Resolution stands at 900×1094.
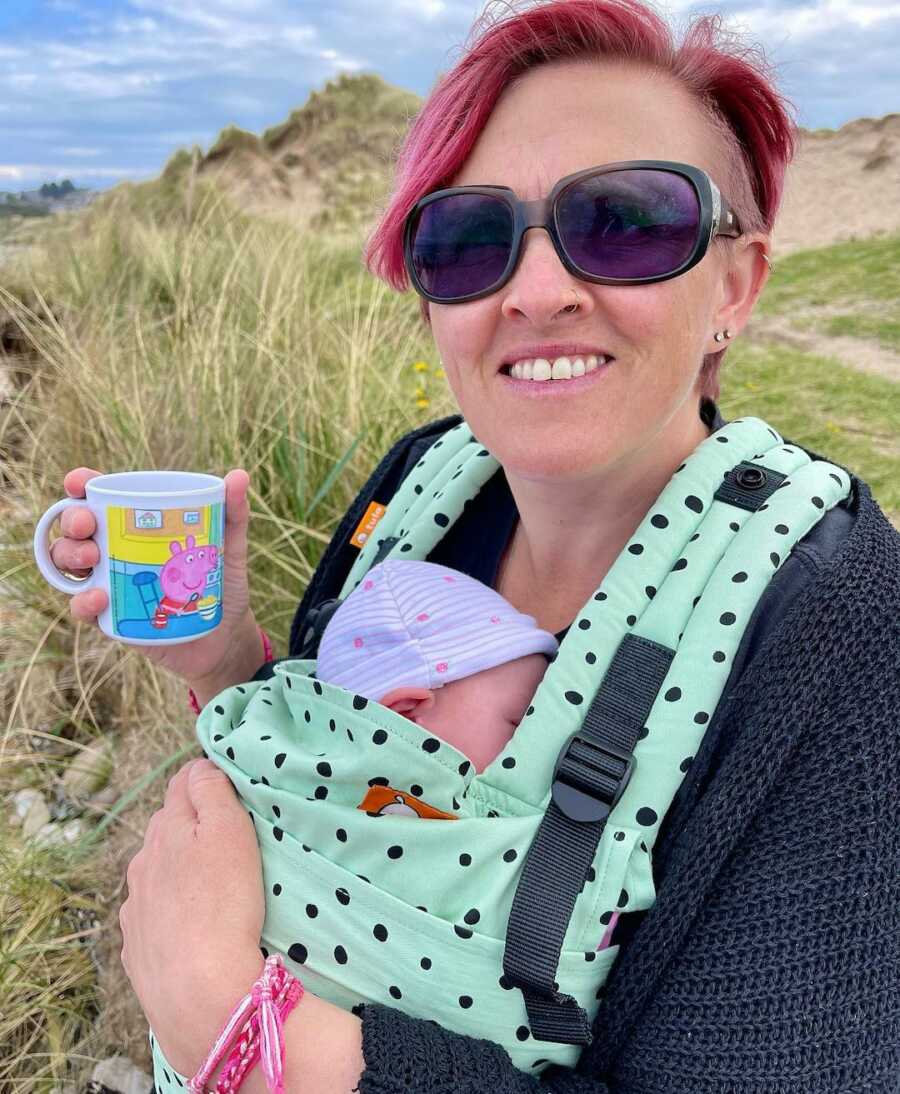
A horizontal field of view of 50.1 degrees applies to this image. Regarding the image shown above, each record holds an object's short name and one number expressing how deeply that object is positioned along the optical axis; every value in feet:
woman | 1.08
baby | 1.37
